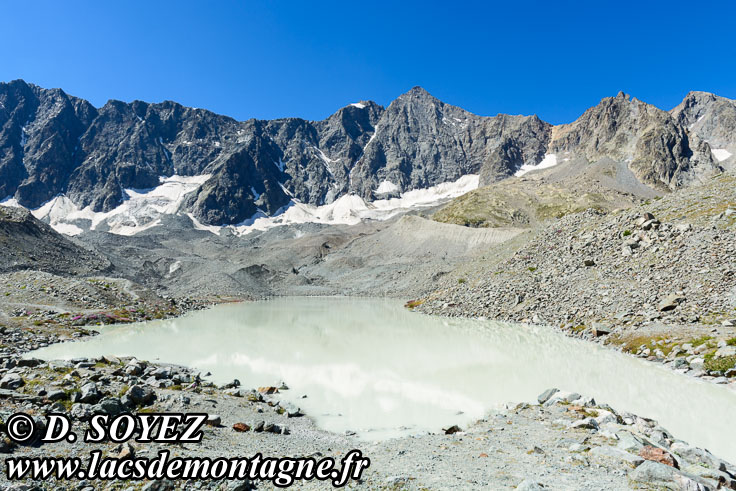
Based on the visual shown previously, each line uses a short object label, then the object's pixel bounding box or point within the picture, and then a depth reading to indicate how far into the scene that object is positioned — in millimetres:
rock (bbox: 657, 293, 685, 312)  28312
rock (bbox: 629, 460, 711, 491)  7605
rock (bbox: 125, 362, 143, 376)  17859
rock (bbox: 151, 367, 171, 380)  17734
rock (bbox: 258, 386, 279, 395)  19219
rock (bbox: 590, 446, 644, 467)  9088
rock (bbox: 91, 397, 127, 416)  10753
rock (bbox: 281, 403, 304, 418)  15702
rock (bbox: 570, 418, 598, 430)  12211
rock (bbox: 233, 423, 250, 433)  12109
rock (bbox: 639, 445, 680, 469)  9156
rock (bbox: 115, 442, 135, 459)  8359
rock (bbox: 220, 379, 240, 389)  19206
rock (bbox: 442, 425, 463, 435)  13173
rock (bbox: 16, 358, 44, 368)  17275
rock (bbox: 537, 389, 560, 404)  16733
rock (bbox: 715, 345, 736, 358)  20172
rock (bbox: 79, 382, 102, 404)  11859
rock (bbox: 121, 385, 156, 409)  12414
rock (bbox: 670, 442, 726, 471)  9523
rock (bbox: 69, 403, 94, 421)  10227
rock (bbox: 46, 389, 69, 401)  11796
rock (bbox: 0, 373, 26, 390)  12625
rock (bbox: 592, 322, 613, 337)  30048
